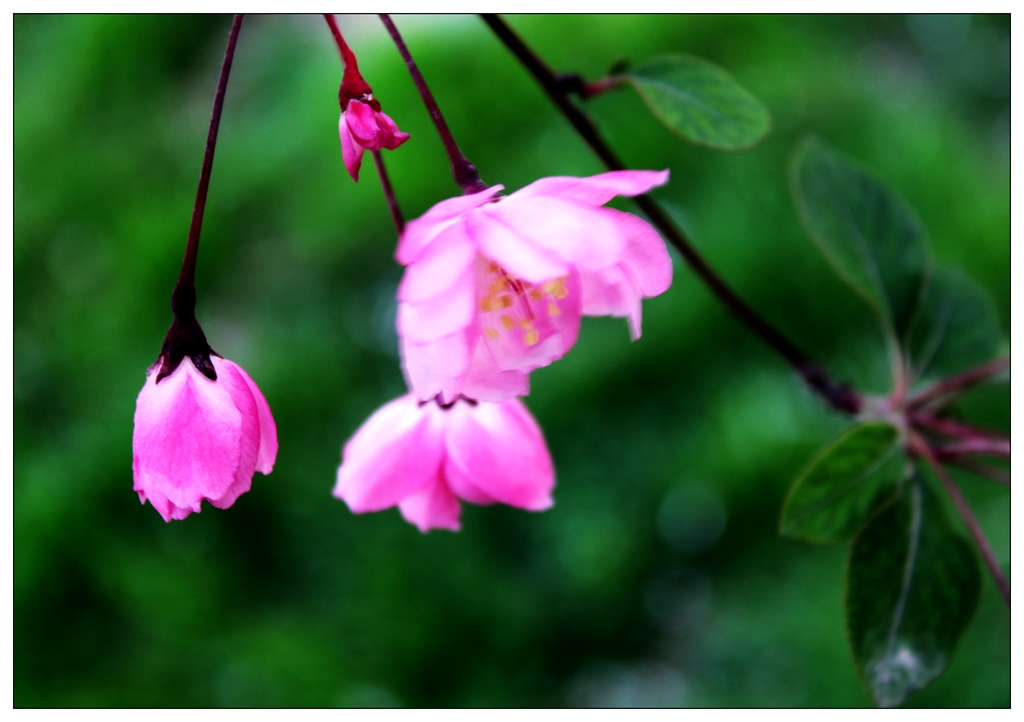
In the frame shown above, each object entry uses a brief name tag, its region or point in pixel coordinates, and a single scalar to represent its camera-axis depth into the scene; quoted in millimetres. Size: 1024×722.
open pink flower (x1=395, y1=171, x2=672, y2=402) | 394
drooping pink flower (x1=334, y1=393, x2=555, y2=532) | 443
